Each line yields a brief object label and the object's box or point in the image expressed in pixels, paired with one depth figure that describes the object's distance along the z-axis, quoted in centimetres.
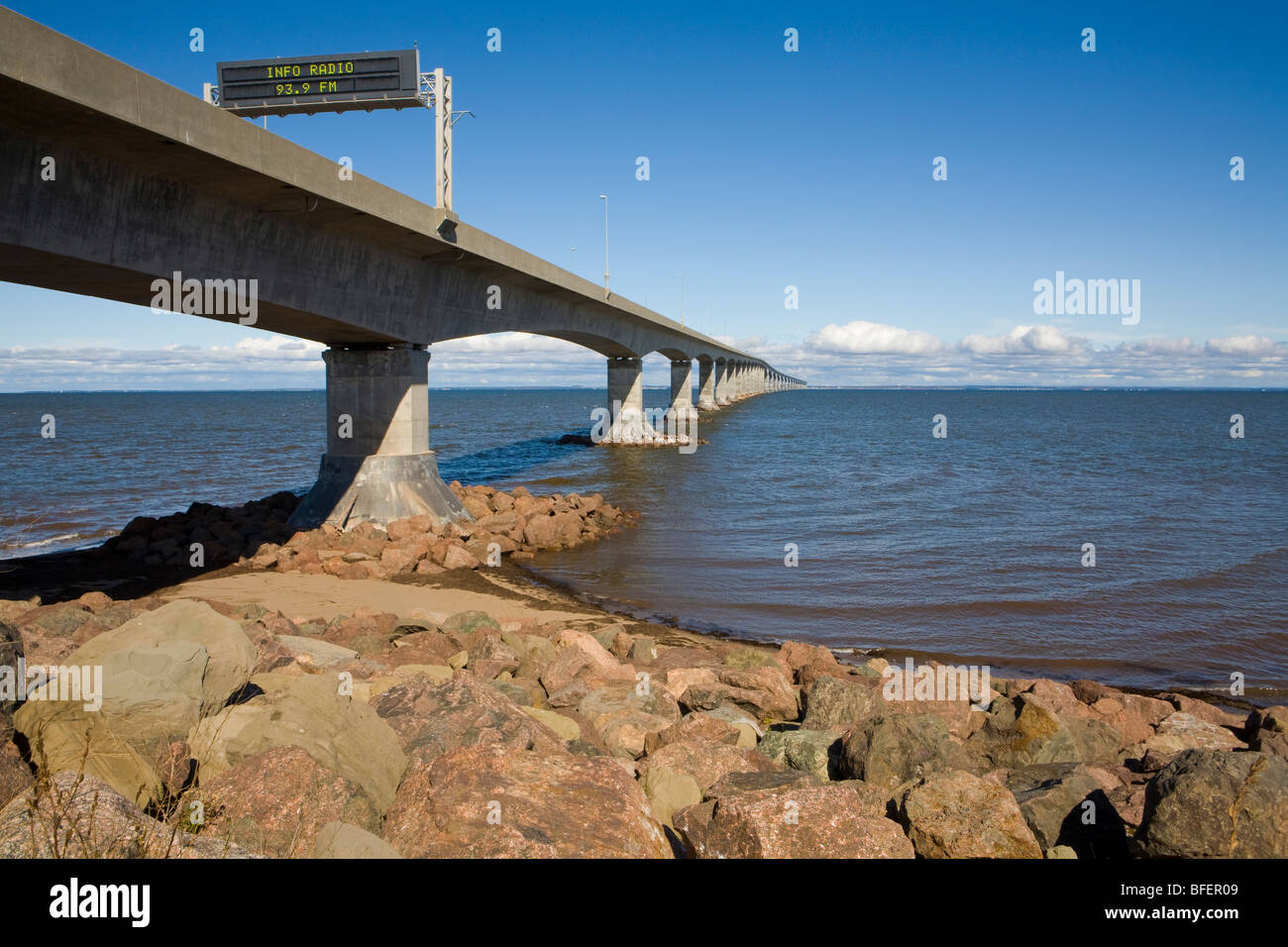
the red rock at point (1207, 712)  837
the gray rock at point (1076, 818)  498
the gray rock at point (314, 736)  461
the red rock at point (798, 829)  428
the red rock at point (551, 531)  1848
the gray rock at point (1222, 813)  432
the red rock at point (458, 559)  1622
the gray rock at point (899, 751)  566
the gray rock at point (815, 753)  618
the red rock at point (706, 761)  573
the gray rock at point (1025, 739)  637
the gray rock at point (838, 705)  719
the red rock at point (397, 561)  1542
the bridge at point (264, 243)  946
